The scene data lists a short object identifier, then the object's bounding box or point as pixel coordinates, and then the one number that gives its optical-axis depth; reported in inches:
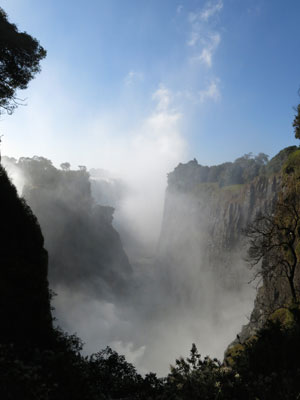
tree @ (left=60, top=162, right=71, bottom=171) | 4479.6
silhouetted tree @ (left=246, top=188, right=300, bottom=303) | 869.8
